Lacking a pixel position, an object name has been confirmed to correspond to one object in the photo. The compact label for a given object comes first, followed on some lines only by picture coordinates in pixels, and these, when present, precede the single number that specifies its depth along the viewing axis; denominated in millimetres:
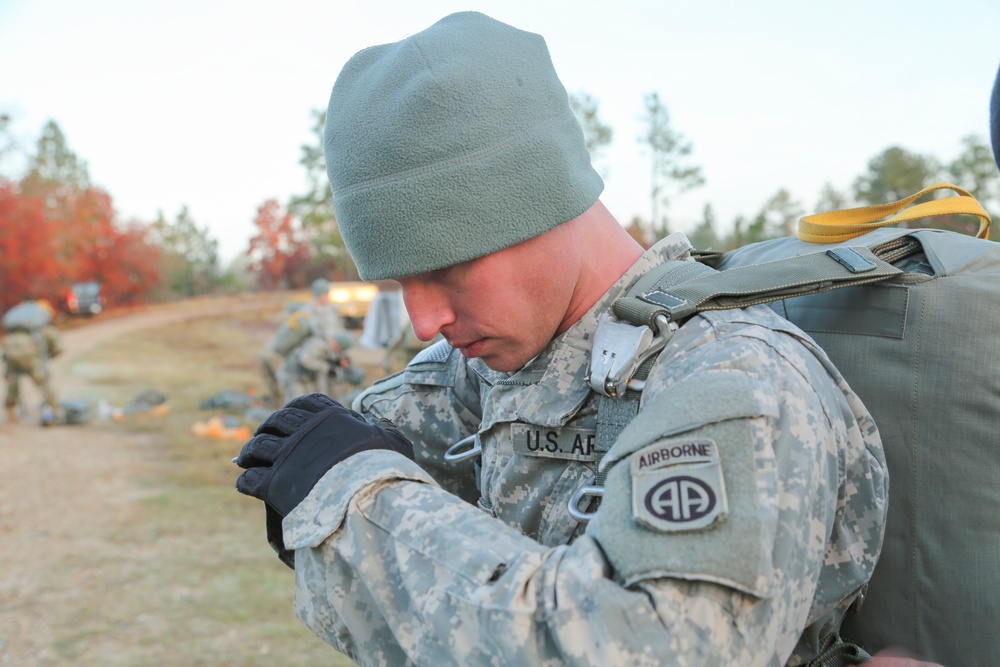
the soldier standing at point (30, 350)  13781
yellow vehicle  25859
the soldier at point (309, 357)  12203
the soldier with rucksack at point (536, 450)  1270
